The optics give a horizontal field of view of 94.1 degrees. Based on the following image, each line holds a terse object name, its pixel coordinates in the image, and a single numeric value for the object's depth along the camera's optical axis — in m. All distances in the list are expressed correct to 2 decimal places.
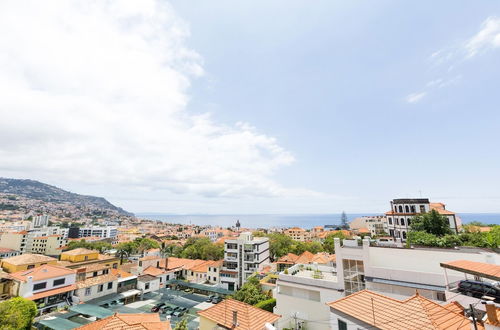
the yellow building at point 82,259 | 45.25
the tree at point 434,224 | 38.78
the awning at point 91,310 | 26.41
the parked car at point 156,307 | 31.30
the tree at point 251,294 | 27.17
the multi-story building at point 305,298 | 16.67
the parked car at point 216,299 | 35.57
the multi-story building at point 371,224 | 99.88
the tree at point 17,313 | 19.78
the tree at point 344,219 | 185.90
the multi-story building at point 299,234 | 113.85
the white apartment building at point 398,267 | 14.82
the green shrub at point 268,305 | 22.80
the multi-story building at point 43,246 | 78.06
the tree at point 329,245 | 62.98
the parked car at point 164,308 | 31.70
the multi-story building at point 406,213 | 45.57
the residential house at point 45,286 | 29.88
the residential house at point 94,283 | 33.53
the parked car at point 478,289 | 10.73
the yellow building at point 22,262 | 39.12
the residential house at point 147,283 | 38.62
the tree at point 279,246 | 63.42
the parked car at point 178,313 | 30.48
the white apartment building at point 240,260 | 46.72
